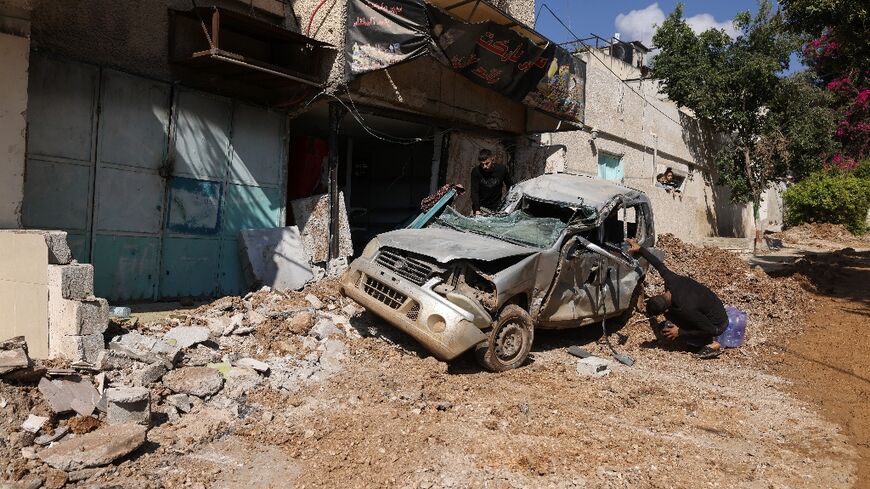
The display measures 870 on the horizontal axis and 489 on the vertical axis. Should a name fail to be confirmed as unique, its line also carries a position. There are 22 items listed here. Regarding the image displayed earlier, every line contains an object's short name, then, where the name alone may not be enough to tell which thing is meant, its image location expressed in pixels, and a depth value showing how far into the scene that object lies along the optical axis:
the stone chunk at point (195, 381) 4.57
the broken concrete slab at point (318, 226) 9.16
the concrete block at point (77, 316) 4.72
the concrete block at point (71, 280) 4.74
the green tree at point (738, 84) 17.41
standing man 8.59
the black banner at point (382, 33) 8.11
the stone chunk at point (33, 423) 3.73
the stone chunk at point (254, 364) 5.16
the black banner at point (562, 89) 10.88
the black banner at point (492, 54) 8.82
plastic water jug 7.25
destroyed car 5.34
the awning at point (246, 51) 7.25
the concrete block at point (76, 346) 4.72
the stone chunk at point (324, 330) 6.11
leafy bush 20.03
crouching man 6.71
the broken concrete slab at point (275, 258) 8.50
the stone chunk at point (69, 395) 3.99
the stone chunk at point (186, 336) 5.43
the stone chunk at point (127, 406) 3.95
